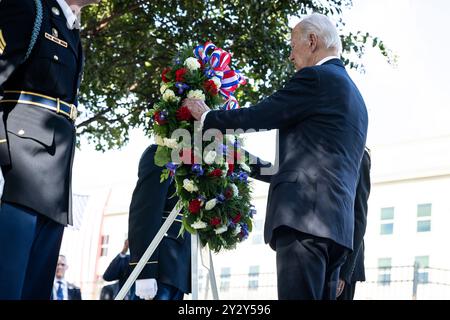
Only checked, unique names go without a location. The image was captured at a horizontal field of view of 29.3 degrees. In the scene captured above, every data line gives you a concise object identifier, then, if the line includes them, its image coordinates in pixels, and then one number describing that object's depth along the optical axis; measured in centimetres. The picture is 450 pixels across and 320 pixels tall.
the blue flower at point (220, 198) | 611
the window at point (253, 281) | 2169
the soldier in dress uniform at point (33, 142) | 466
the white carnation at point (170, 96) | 598
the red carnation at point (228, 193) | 616
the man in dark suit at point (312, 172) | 450
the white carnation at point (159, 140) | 599
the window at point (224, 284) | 2274
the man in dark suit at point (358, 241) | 537
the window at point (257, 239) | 3411
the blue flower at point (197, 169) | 594
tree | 1184
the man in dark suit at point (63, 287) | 1390
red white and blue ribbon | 623
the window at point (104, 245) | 4187
